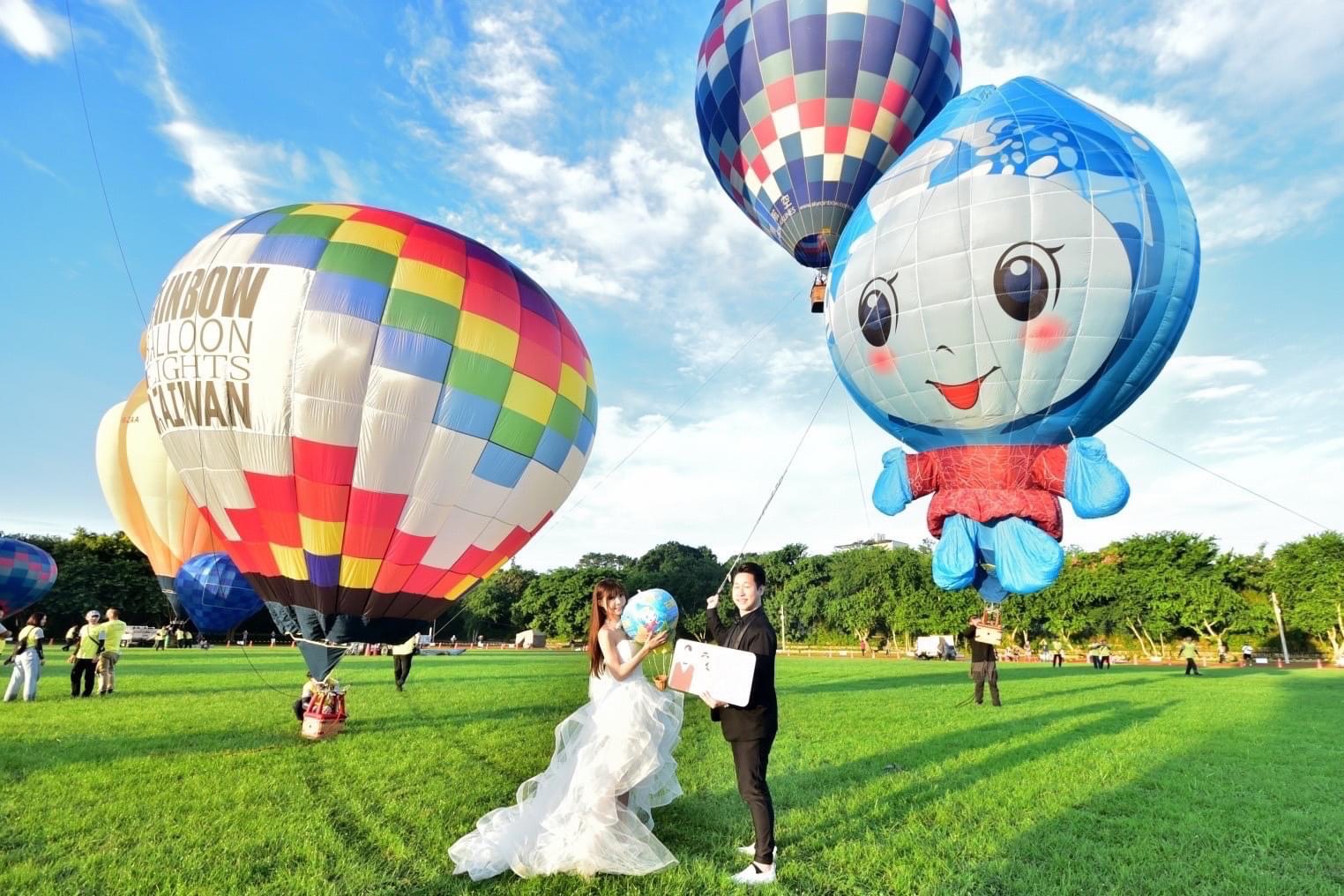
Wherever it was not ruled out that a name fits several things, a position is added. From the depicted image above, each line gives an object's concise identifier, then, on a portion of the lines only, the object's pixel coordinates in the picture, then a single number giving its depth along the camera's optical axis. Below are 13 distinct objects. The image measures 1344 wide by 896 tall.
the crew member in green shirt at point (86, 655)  12.91
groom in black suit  4.13
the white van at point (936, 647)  40.84
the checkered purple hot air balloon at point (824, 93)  13.15
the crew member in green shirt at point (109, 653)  13.19
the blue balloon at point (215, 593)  22.50
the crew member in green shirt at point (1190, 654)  22.09
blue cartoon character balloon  9.63
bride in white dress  4.19
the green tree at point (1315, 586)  37.50
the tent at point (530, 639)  63.53
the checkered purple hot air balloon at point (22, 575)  28.83
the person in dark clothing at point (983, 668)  12.26
